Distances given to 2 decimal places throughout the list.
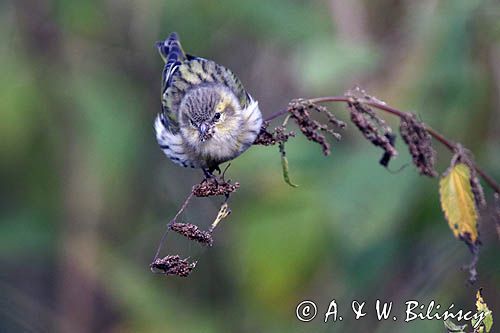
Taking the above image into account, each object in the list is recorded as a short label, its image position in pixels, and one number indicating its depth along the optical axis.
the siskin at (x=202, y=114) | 6.91
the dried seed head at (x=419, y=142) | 5.24
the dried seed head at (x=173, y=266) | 5.03
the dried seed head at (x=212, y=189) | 5.40
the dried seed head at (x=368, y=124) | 5.20
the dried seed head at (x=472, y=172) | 5.24
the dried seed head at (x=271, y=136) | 5.45
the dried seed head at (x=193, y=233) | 5.07
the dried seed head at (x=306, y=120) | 5.20
